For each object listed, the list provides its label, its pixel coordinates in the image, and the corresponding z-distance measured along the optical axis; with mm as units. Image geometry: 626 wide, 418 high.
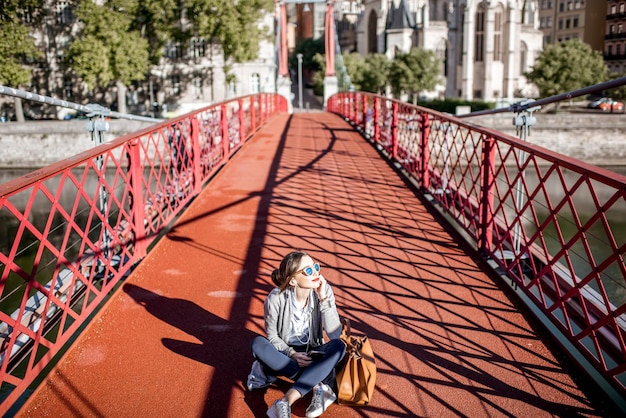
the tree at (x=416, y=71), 48688
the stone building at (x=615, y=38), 54688
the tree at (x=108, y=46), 34375
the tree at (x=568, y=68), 42031
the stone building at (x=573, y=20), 59188
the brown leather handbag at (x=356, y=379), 3127
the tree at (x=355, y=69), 51250
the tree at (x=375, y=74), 50500
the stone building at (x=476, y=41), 56875
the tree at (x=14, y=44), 34250
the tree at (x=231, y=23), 36125
